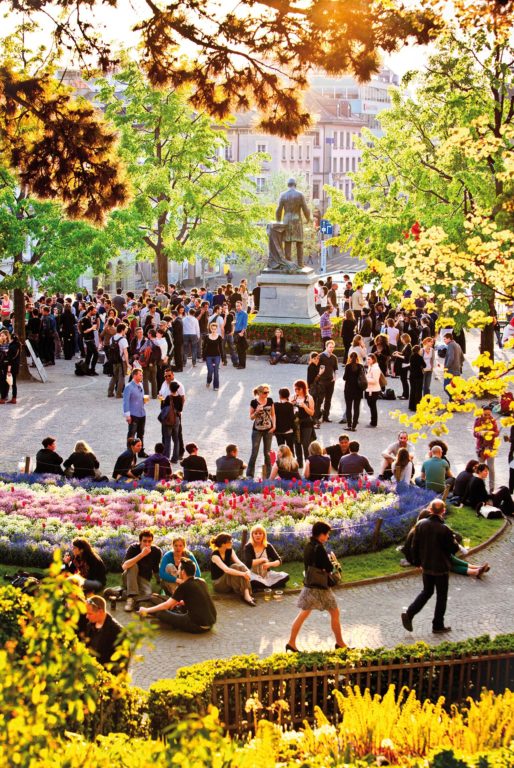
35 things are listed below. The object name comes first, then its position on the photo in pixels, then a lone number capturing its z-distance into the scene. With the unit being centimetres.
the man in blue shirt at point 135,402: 2136
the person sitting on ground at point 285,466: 1878
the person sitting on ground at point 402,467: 1841
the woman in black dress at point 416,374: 2600
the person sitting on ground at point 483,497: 1819
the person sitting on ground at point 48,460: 1894
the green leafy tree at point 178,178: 4788
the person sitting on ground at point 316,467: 1861
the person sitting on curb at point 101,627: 1126
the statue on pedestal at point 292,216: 3762
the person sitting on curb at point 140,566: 1417
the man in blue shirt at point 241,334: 3266
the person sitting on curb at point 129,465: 1877
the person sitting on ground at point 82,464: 1878
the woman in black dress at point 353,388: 2406
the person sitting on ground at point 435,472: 1853
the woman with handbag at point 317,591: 1263
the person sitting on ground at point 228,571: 1450
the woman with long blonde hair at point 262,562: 1482
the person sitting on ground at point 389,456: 1897
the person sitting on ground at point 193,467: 1864
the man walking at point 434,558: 1339
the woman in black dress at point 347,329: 3278
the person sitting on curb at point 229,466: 1859
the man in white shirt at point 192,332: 3191
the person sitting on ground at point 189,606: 1335
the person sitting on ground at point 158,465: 1870
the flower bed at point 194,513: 1583
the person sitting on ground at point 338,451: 1964
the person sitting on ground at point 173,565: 1391
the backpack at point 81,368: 3147
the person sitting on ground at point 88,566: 1334
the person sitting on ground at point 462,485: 1828
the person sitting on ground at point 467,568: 1548
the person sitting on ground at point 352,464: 1883
